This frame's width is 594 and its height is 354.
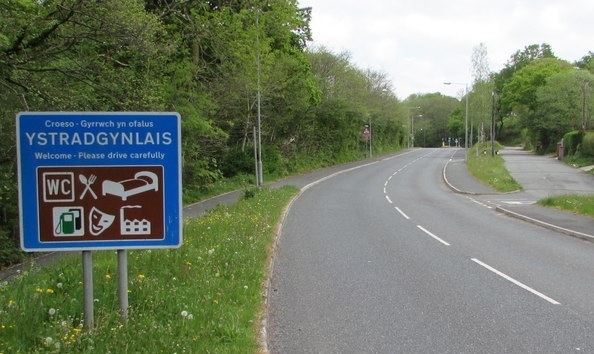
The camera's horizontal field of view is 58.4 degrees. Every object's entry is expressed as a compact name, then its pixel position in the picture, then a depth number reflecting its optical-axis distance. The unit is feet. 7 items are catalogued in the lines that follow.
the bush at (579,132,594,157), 153.38
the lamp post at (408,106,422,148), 385.70
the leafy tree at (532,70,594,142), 199.62
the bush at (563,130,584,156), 167.47
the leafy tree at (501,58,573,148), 224.33
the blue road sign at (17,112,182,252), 14.92
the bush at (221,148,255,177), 118.73
